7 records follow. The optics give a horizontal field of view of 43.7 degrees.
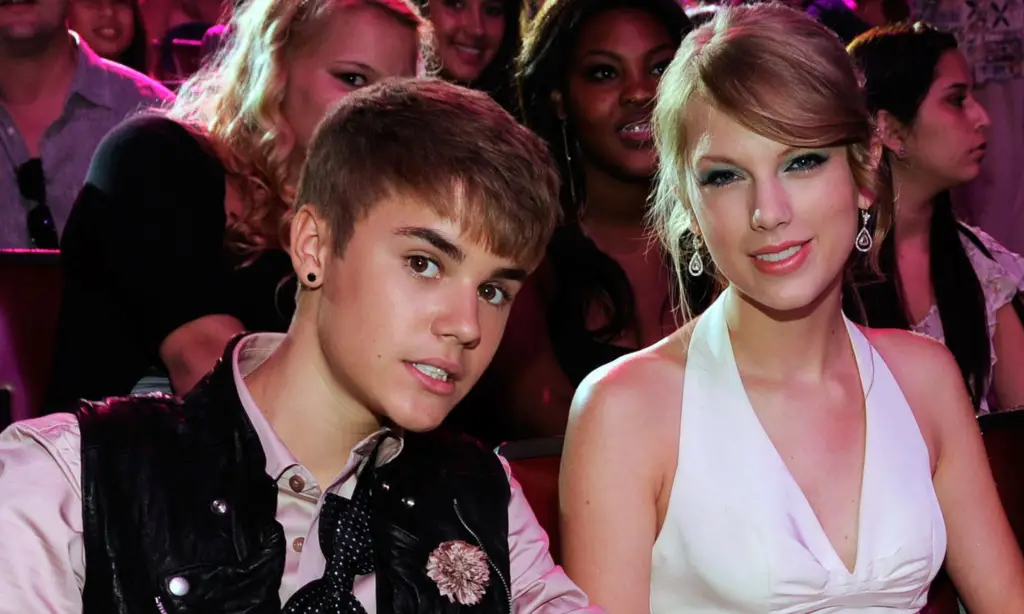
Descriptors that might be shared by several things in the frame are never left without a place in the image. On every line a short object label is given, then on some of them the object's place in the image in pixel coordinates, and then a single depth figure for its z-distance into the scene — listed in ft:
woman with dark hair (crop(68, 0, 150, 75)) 12.01
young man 4.69
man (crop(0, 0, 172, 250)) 9.70
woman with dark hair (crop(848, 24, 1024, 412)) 10.73
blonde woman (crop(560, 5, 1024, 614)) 6.15
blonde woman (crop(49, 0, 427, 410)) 7.29
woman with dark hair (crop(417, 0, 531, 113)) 10.93
